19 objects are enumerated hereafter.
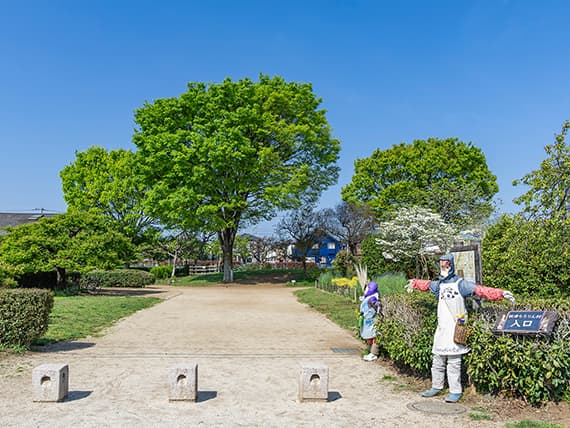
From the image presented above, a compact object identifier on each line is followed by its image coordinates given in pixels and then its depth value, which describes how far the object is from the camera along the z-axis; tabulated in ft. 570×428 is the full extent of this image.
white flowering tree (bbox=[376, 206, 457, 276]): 73.97
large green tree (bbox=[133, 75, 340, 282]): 93.76
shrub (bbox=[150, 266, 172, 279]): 119.85
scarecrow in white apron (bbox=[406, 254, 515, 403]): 18.70
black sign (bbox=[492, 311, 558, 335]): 16.83
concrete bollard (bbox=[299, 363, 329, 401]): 18.89
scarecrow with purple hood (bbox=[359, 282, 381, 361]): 27.63
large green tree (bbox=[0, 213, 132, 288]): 64.23
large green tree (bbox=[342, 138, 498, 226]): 128.77
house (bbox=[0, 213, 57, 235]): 154.61
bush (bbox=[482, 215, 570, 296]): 25.63
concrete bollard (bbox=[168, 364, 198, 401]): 18.67
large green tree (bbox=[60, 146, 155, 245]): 131.03
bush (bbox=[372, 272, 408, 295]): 44.88
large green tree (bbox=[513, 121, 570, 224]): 27.63
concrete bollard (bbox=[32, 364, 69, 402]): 18.35
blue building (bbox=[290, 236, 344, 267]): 239.30
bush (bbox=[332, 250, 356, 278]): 90.14
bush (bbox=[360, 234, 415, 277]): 77.25
